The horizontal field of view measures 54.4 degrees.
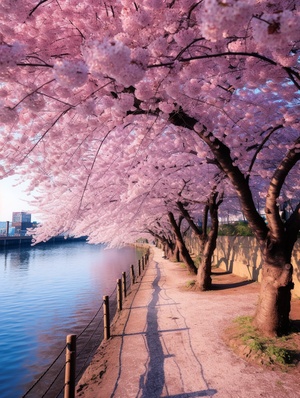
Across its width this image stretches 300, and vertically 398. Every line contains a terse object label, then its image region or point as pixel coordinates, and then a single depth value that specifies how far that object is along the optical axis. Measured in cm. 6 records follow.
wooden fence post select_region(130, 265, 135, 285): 1811
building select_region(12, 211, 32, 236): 10919
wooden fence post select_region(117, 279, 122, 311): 1149
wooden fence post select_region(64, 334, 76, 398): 492
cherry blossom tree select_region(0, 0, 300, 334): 352
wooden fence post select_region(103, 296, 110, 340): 836
